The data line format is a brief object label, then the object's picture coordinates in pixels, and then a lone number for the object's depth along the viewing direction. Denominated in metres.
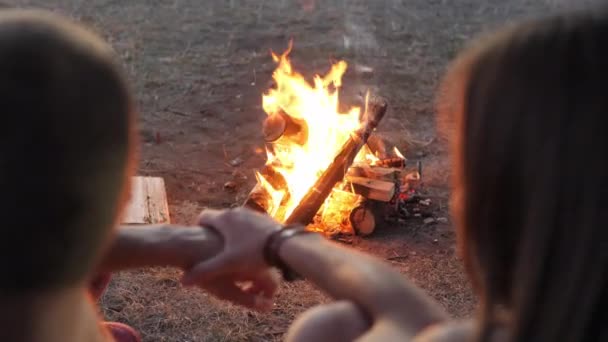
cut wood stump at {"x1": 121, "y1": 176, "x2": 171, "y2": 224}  4.43
